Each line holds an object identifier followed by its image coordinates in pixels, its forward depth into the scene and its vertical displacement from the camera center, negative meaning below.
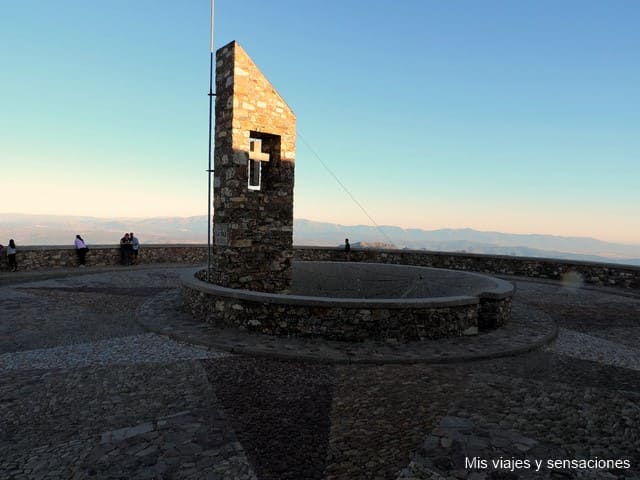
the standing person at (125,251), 17.31 -0.68
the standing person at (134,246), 17.46 -0.45
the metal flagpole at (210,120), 9.41 +2.81
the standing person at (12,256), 14.51 -0.81
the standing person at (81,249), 15.89 -0.58
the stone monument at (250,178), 9.09 +1.45
